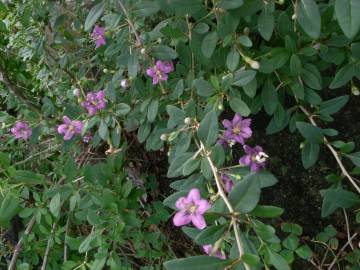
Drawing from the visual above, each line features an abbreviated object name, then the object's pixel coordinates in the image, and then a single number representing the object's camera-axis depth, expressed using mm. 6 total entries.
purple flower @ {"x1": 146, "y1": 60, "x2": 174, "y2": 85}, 215
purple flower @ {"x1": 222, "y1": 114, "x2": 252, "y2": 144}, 195
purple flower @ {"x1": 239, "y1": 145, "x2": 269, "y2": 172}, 194
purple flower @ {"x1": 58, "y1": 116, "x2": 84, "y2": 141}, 237
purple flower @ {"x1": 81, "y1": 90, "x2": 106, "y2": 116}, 227
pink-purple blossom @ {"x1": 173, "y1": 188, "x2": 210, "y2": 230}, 134
